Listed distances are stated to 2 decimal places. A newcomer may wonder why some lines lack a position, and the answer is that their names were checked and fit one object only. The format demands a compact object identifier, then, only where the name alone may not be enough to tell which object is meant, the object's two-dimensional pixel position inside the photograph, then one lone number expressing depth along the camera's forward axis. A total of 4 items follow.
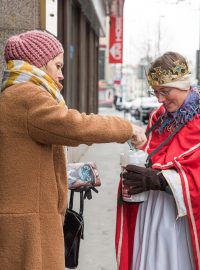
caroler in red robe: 2.61
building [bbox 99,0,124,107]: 19.47
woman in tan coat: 2.17
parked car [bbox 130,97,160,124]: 26.64
